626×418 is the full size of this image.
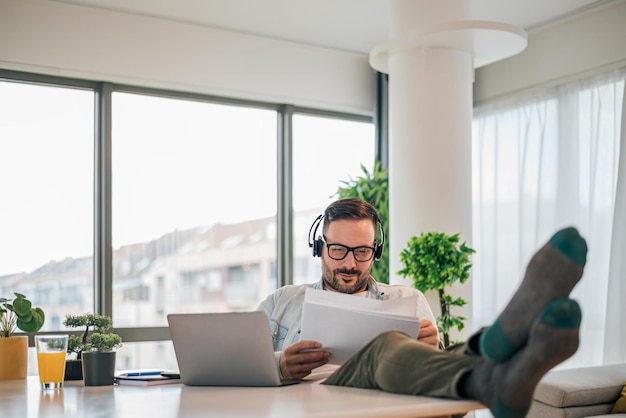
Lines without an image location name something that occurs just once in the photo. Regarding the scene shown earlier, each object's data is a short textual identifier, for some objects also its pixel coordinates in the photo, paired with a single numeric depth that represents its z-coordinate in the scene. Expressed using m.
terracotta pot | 2.49
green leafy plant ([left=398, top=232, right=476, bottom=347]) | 4.41
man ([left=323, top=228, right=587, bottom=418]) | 1.35
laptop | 2.04
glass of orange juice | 2.15
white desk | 1.55
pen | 2.37
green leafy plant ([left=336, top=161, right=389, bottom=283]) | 5.74
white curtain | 4.98
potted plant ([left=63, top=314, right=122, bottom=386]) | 2.23
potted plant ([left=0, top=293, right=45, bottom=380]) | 2.49
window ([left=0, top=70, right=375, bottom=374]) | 5.05
